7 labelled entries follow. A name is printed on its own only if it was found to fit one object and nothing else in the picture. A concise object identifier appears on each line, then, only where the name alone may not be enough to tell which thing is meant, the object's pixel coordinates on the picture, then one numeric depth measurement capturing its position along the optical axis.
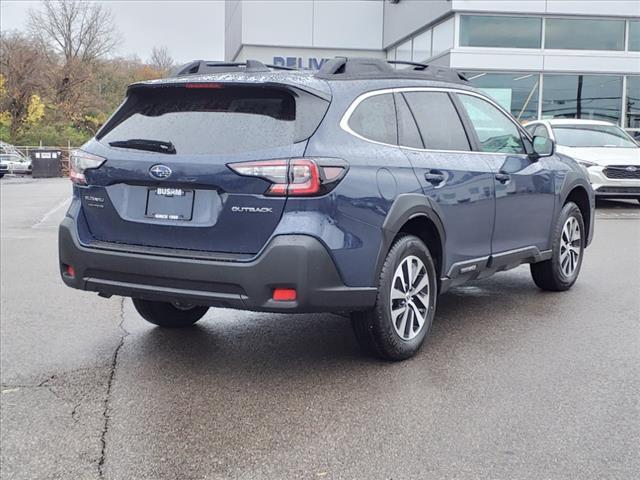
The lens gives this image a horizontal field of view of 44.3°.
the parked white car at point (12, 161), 35.94
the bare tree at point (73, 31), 59.44
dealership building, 23.95
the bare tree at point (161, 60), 84.88
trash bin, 36.22
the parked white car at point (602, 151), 14.02
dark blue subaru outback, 4.18
